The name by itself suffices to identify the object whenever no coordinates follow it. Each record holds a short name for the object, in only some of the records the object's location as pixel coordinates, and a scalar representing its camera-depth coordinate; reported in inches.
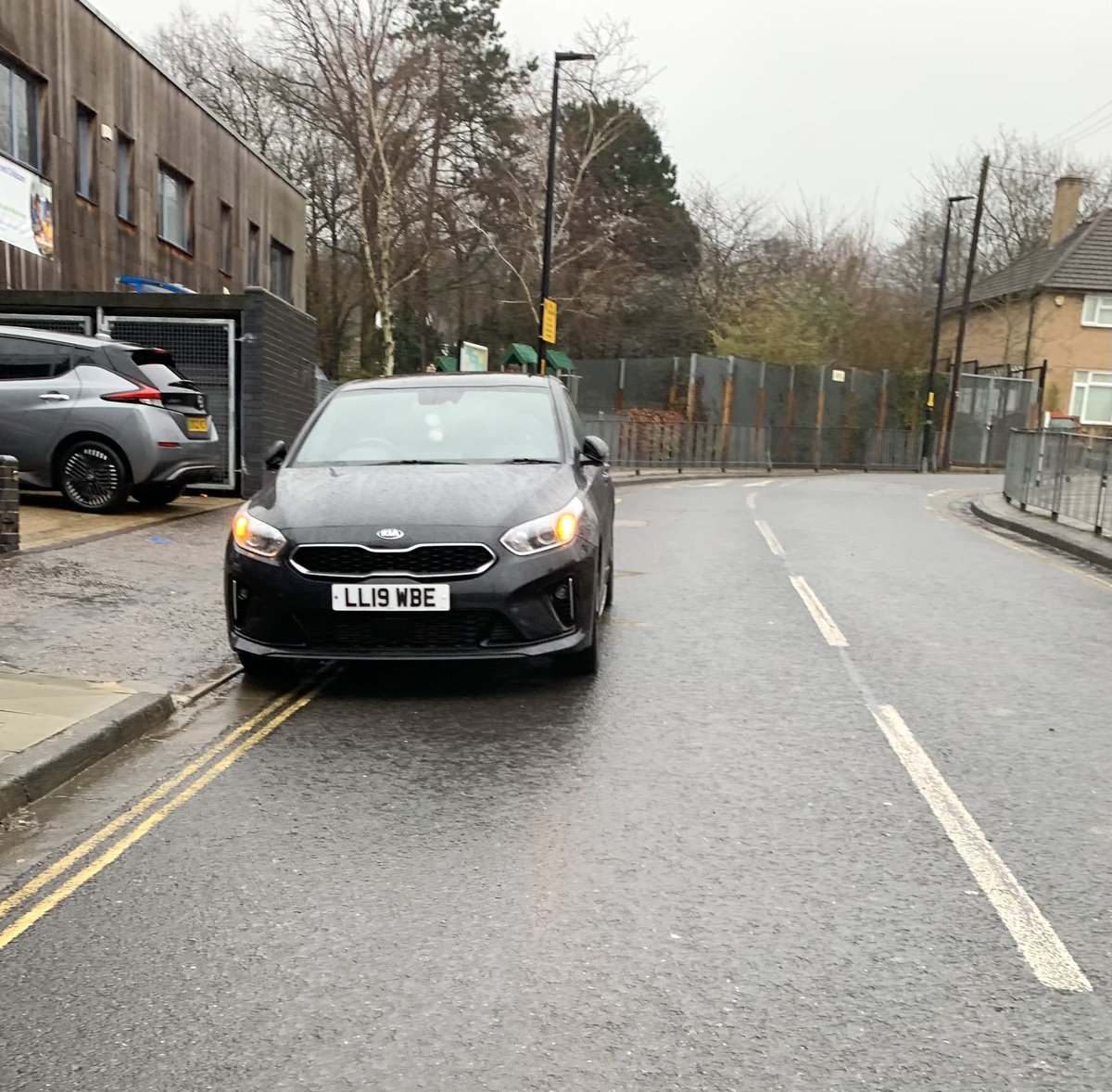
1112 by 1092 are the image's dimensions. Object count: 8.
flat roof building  723.4
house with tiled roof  1962.4
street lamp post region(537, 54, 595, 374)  936.1
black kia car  225.3
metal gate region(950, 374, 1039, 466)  1771.7
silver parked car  469.1
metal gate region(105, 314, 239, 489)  590.9
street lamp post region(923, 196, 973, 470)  1610.5
